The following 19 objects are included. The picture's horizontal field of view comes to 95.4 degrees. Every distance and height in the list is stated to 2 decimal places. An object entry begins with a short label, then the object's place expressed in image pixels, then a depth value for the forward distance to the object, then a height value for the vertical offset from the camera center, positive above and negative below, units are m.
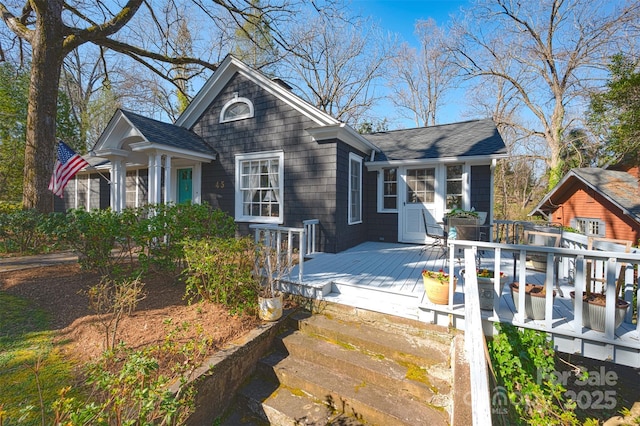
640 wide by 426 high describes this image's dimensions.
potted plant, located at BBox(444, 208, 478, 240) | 4.90 -0.23
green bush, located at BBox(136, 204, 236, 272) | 4.41 -0.37
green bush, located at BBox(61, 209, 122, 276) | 4.28 -0.41
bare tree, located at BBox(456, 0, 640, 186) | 14.48 +8.83
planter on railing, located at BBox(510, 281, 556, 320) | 2.96 -0.92
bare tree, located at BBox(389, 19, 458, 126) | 19.70 +9.37
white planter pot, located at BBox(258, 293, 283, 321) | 3.60 -1.24
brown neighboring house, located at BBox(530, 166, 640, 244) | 9.57 +0.42
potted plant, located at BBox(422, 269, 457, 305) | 3.18 -0.85
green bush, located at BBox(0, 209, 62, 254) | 5.94 -0.59
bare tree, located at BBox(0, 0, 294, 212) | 6.27 +3.06
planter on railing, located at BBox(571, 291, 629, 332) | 2.73 -0.96
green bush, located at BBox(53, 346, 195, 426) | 1.57 -1.18
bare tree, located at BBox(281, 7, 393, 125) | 18.75 +9.40
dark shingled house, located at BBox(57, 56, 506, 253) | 6.79 +1.20
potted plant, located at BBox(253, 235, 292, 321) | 3.61 -0.96
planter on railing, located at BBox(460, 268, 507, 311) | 3.06 -0.84
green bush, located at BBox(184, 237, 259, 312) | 3.68 -0.83
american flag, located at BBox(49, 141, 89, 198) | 6.72 +0.92
